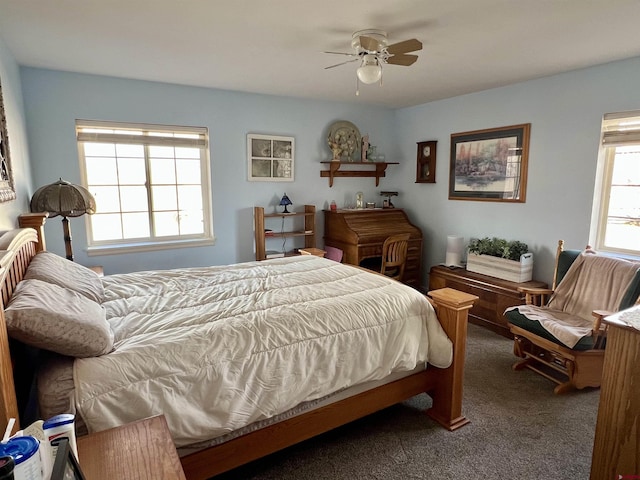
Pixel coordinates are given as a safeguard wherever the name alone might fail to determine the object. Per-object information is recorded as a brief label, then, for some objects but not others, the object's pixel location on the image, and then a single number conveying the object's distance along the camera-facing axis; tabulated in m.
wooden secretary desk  4.25
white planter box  3.50
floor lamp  2.54
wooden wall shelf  4.60
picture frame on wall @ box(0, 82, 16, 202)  2.02
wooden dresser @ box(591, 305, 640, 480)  1.37
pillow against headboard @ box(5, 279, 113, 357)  1.21
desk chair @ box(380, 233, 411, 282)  4.07
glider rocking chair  2.48
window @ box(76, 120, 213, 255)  3.52
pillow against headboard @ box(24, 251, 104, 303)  1.68
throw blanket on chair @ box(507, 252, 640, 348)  2.59
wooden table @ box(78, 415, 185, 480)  0.99
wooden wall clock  4.56
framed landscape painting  3.66
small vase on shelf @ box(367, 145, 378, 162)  4.79
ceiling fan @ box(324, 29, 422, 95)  2.22
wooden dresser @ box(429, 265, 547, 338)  3.44
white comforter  1.40
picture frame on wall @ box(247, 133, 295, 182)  4.14
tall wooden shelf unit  4.12
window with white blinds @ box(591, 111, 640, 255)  2.97
